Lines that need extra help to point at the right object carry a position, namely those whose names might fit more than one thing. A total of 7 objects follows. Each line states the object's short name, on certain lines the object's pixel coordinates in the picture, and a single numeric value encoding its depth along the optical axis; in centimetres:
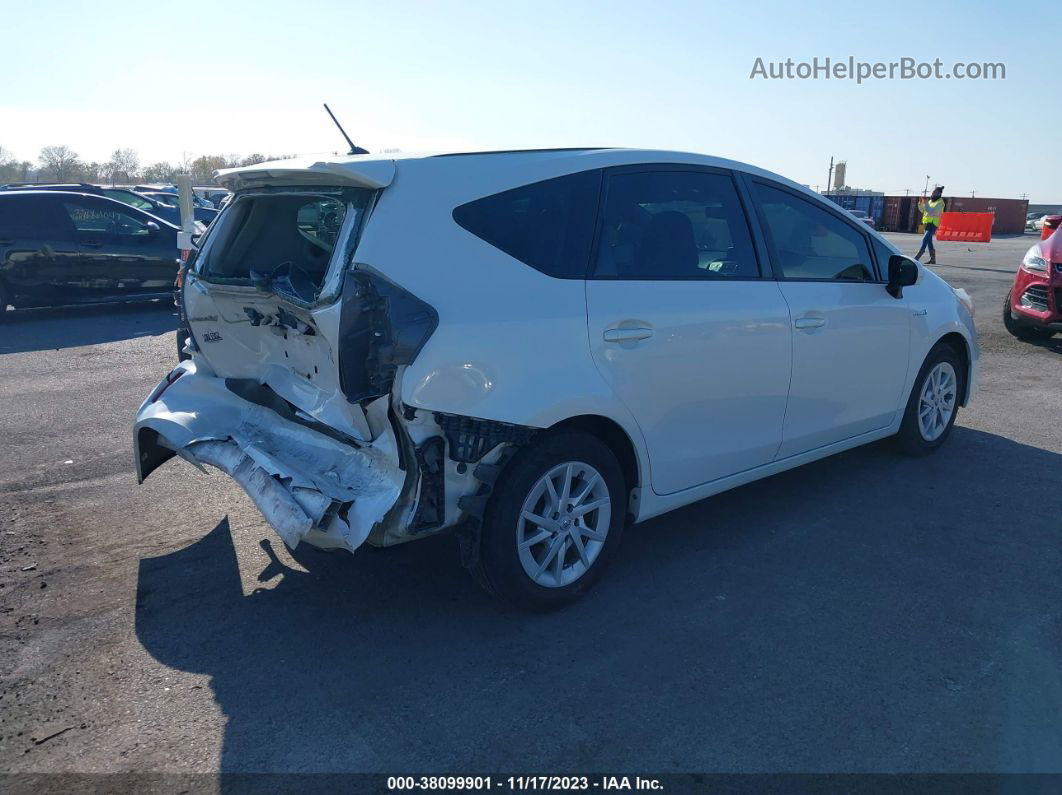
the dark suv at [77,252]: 1179
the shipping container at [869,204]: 4578
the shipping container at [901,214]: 4456
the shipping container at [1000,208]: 4828
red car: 975
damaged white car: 331
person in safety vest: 1905
